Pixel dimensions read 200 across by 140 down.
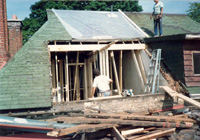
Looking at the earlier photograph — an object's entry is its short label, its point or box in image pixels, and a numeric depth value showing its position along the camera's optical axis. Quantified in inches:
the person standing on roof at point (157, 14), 420.4
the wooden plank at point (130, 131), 225.8
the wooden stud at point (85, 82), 433.9
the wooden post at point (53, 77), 414.9
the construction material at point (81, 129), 203.5
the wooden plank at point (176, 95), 267.3
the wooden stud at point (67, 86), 377.9
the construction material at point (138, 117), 241.0
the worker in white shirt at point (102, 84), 307.6
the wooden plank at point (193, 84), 335.9
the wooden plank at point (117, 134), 208.6
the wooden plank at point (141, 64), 384.8
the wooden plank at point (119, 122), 226.6
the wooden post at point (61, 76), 432.5
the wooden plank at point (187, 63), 339.0
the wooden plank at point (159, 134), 220.1
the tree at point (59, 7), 1036.5
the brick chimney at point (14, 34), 550.3
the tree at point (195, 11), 1057.7
